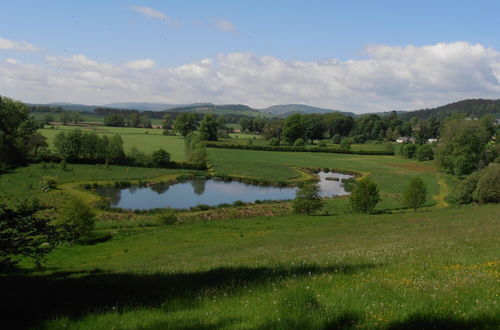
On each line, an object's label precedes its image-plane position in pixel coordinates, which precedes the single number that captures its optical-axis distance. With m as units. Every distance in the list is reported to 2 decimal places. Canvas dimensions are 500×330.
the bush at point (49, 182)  66.38
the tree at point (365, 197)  50.03
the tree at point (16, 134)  80.62
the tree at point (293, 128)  168.38
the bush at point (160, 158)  101.94
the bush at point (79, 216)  34.28
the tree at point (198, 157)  106.75
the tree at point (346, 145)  157.24
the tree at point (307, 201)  49.47
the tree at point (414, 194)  51.69
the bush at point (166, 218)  45.09
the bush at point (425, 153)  130.62
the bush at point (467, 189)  56.53
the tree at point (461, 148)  86.56
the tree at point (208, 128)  161.09
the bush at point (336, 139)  188.74
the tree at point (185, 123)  182.75
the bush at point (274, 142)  164.75
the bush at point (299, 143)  161.12
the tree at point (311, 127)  179.88
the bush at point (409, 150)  141.62
